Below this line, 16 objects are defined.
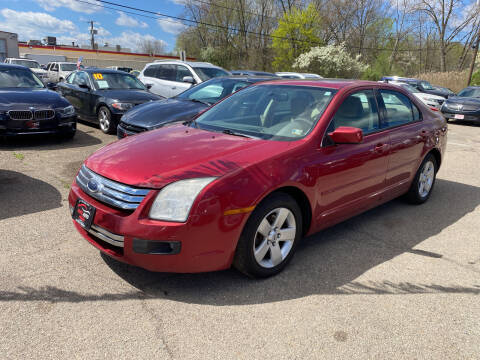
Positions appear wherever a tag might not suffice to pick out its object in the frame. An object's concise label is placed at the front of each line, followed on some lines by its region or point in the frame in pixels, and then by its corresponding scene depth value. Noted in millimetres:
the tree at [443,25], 45312
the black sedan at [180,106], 6230
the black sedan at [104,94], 8766
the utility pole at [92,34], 72044
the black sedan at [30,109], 6867
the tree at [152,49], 80125
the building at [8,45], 35906
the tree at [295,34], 45531
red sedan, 2652
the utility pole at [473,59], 28584
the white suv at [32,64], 23188
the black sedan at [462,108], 14219
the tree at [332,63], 38062
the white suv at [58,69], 22461
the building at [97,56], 49625
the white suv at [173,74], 10788
